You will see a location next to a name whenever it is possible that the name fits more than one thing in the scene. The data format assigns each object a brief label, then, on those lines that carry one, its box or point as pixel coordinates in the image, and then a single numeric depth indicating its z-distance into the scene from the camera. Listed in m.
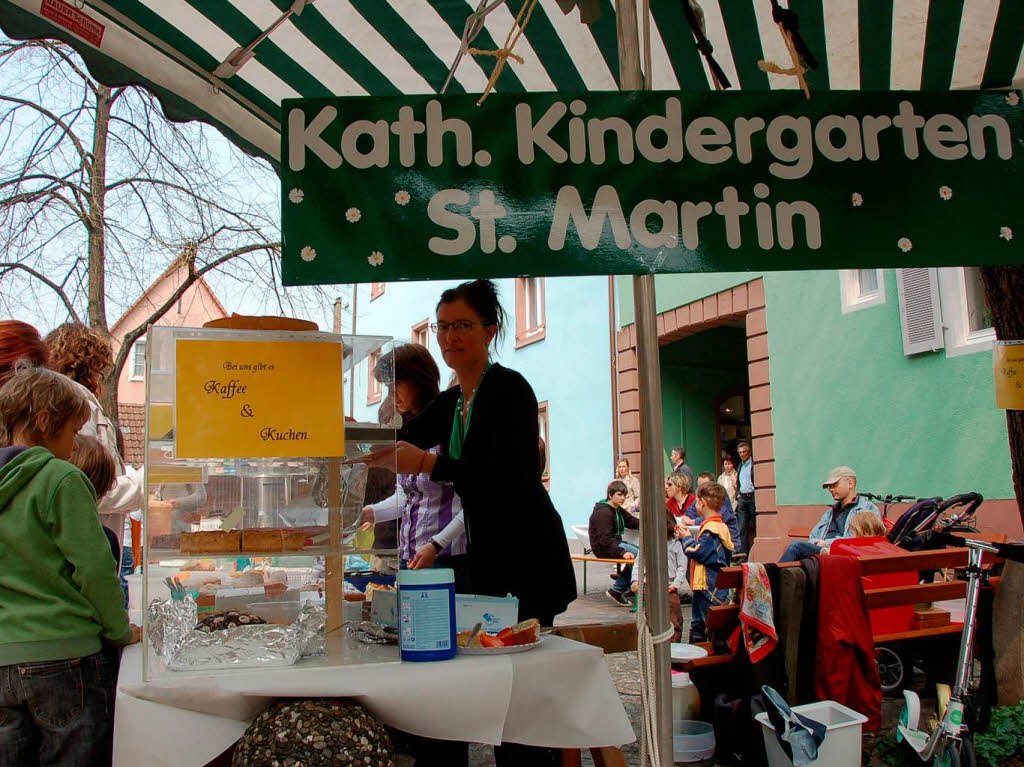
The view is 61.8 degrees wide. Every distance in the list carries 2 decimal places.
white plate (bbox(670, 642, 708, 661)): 3.81
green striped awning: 2.67
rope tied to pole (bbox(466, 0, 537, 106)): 1.79
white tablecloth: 1.61
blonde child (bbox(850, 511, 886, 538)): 6.42
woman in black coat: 2.26
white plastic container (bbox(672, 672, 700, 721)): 3.83
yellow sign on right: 3.24
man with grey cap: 7.26
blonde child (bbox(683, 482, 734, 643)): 6.89
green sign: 1.87
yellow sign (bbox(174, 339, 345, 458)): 1.79
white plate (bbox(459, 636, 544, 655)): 1.84
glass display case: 1.80
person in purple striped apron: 2.63
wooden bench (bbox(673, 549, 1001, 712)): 3.90
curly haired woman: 3.53
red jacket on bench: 3.71
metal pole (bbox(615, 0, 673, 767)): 2.10
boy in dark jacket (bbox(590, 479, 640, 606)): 9.16
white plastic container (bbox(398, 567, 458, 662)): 1.79
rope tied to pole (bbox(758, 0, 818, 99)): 1.83
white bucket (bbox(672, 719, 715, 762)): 3.71
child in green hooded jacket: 2.02
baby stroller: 6.32
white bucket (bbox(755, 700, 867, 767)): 3.07
